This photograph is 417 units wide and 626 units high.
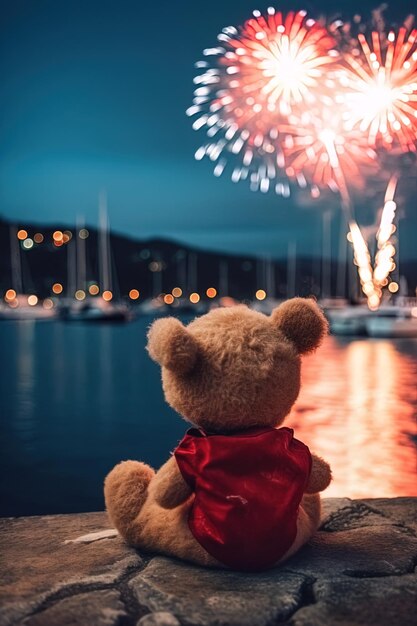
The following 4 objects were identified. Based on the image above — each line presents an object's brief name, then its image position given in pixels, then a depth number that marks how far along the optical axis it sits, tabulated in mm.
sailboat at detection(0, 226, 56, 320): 85100
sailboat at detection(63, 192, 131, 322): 70562
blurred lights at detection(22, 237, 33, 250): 125975
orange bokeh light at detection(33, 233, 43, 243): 127438
